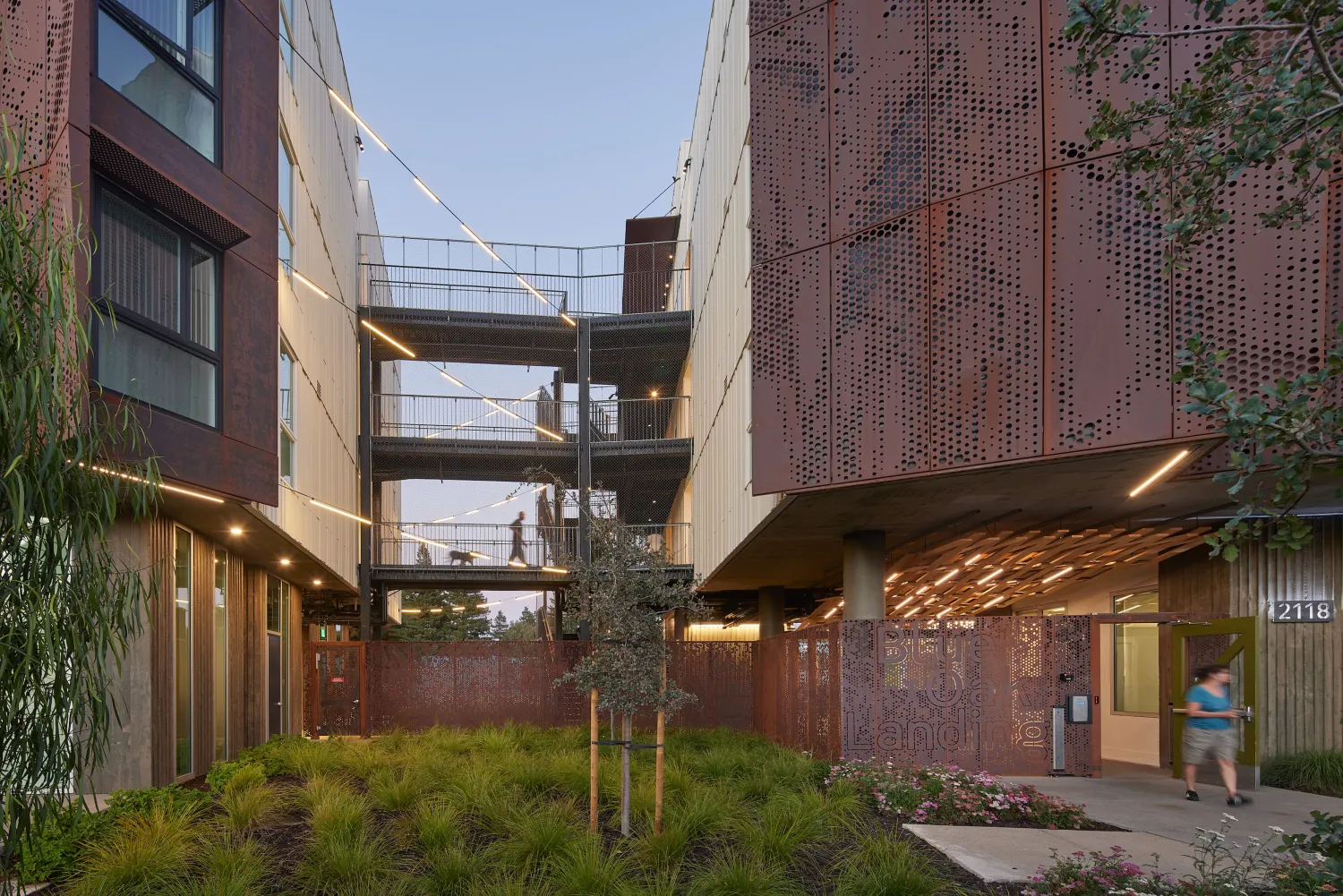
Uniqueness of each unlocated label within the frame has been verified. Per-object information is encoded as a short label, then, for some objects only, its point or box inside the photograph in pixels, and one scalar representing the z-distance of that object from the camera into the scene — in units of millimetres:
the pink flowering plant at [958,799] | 10656
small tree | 10289
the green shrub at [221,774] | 12641
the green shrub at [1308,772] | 13148
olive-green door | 13391
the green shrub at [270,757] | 14102
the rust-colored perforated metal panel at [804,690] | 14992
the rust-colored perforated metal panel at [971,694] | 14188
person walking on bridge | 27578
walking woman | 11703
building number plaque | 14250
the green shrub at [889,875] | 7570
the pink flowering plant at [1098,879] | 7355
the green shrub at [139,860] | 7797
